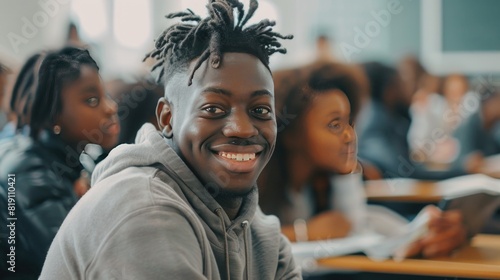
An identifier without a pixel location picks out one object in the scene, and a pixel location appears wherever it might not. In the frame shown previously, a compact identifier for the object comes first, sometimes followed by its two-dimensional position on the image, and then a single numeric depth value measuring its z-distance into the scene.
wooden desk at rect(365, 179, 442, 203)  2.43
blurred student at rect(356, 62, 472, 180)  2.40
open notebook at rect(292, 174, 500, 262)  2.18
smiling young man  1.27
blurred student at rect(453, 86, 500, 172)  2.91
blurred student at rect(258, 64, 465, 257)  1.92
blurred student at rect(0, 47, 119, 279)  1.75
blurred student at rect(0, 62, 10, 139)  1.85
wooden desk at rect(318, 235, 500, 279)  2.08
